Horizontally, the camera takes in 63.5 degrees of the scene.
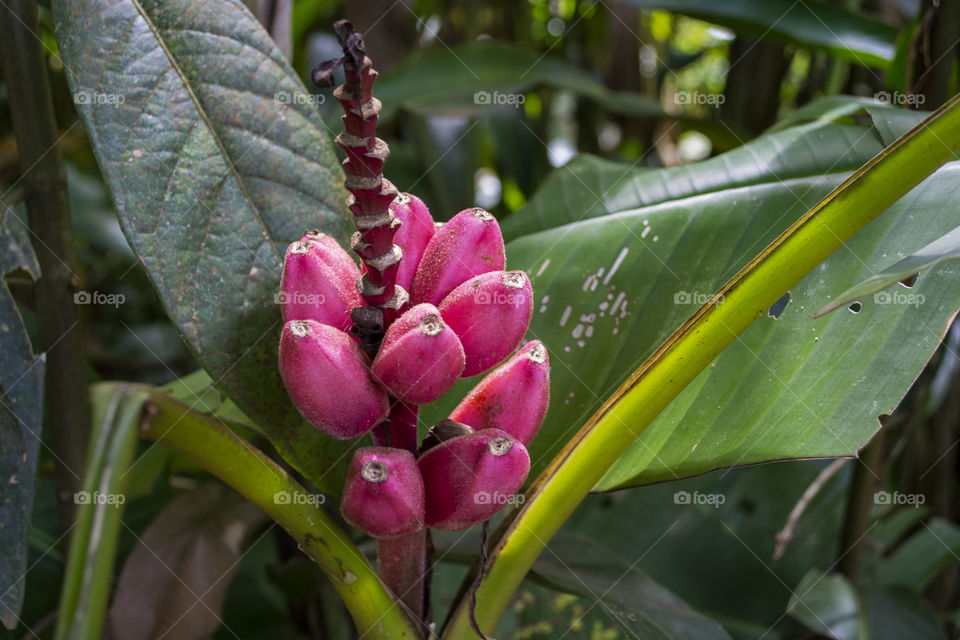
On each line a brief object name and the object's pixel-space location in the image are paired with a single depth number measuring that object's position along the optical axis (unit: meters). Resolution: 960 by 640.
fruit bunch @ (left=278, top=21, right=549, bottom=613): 0.43
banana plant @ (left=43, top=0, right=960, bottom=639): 0.44
